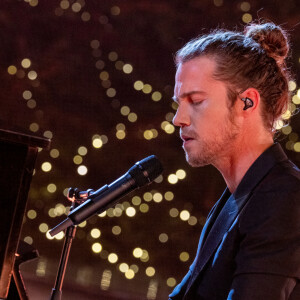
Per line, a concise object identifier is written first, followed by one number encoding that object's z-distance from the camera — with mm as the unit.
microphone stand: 4211
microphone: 4226
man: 4140
